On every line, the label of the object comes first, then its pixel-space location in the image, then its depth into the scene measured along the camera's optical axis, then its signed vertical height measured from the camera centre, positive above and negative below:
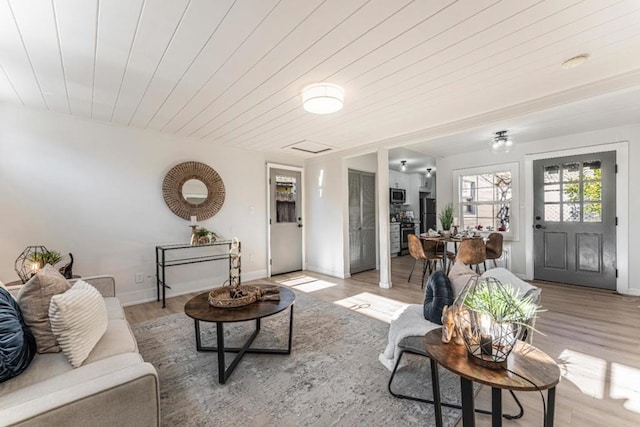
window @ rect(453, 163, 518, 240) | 4.76 +0.26
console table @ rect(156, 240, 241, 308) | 3.70 -0.61
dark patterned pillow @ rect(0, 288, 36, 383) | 1.17 -0.56
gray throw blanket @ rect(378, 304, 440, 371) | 1.76 -0.77
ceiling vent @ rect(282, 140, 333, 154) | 4.29 +1.09
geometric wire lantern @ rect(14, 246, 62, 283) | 2.57 -0.44
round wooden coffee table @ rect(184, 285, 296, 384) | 1.92 -0.73
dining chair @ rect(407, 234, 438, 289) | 4.22 -0.60
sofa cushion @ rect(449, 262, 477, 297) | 1.75 -0.42
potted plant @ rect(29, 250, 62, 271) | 2.56 -0.42
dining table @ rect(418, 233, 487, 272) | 4.00 -0.40
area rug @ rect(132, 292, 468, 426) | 1.62 -1.19
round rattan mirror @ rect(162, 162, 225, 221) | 3.89 +0.34
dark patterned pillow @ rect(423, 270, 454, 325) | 1.77 -0.54
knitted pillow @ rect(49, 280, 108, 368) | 1.34 -0.55
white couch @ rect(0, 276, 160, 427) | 0.88 -0.68
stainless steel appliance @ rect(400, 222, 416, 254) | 7.42 -0.56
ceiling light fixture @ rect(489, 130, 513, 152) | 3.79 +0.95
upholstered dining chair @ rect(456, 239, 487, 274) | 3.73 -0.53
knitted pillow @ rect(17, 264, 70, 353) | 1.41 -0.49
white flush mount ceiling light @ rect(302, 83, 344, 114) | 2.32 +0.99
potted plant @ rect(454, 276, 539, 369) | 1.08 -0.45
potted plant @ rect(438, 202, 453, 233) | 4.44 -0.14
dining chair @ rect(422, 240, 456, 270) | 4.26 -0.64
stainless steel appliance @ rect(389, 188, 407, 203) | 7.20 +0.46
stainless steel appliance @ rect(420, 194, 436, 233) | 8.28 -0.06
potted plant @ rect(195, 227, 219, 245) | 3.87 -0.31
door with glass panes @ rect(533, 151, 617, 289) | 3.92 -0.14
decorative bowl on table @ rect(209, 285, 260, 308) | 2.11 -0.67
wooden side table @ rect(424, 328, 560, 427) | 0.99 -0.61
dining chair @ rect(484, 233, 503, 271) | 4.15 -0.53
